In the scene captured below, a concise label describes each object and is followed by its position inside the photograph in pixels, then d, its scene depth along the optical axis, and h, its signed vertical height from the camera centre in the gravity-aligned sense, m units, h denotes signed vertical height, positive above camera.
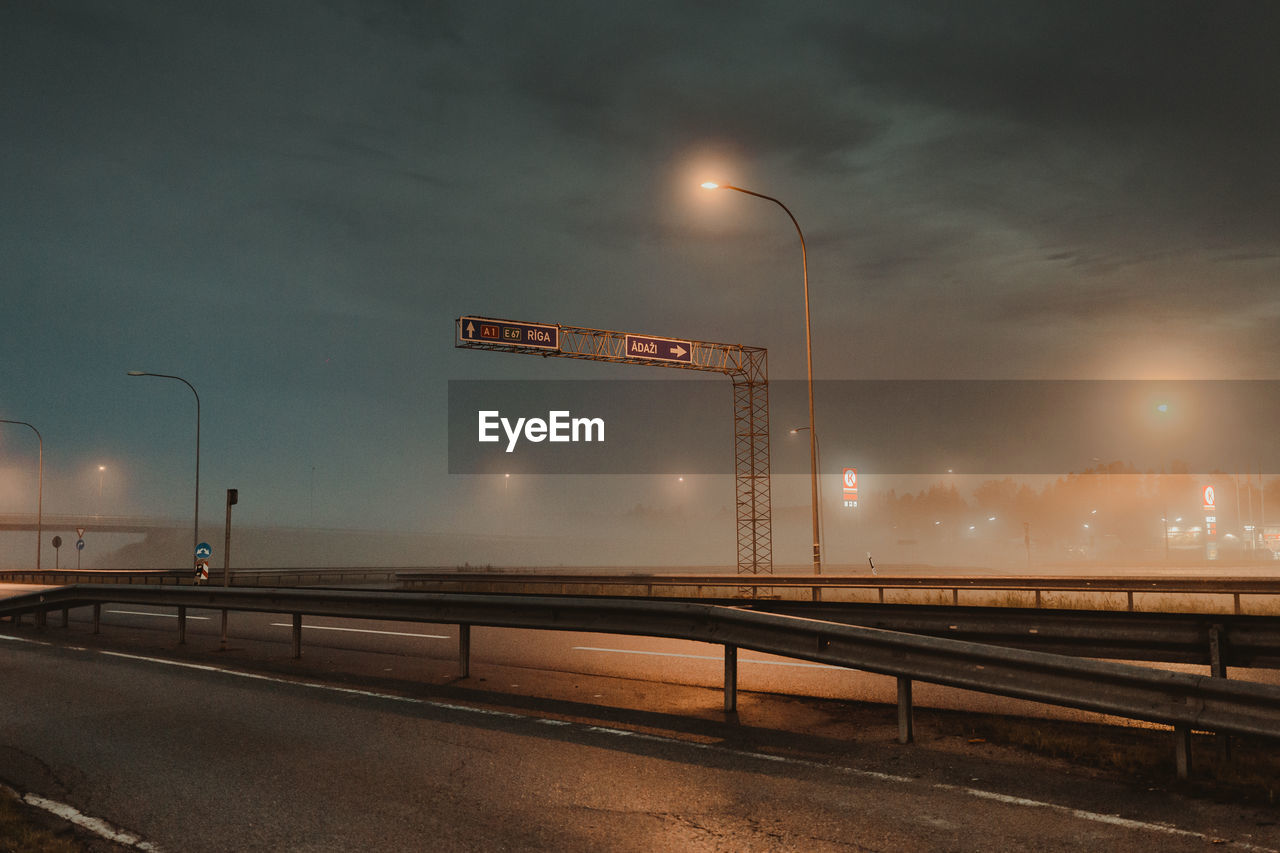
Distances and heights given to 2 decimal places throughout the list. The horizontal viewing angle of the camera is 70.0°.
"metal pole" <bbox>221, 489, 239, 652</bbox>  18.99 +0.41
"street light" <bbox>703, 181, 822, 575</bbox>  25.65 +1.68
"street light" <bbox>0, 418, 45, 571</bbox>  55.81 +2.55
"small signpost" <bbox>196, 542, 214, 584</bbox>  32.34 -1.56
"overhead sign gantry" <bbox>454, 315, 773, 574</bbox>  36.75 +7.03
